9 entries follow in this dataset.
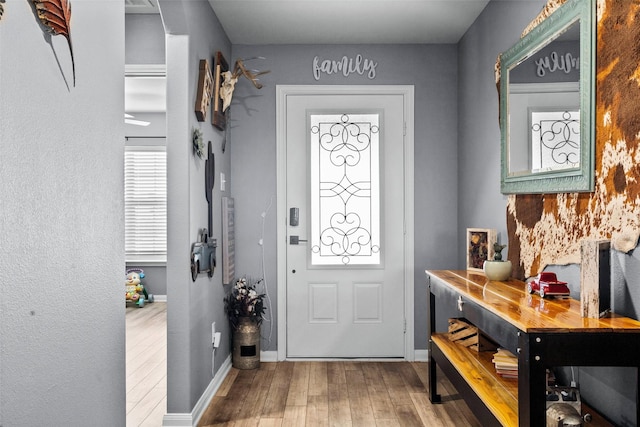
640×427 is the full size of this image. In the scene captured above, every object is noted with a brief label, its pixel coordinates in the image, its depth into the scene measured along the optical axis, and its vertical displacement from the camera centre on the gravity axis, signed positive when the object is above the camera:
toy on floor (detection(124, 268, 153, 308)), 6.39 -0.93
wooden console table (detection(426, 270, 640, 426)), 1.66 -0.43
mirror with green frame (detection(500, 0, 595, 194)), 2.12 +0.52
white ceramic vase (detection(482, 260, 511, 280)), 2.77 -0.29
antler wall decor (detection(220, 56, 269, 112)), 3.61 +0.97
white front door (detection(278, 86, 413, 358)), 4.21 -0.09
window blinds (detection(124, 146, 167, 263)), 7.05 +0.17
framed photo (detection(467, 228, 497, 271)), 3.13 -0.19
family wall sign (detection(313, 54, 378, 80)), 4.21 +1.20
